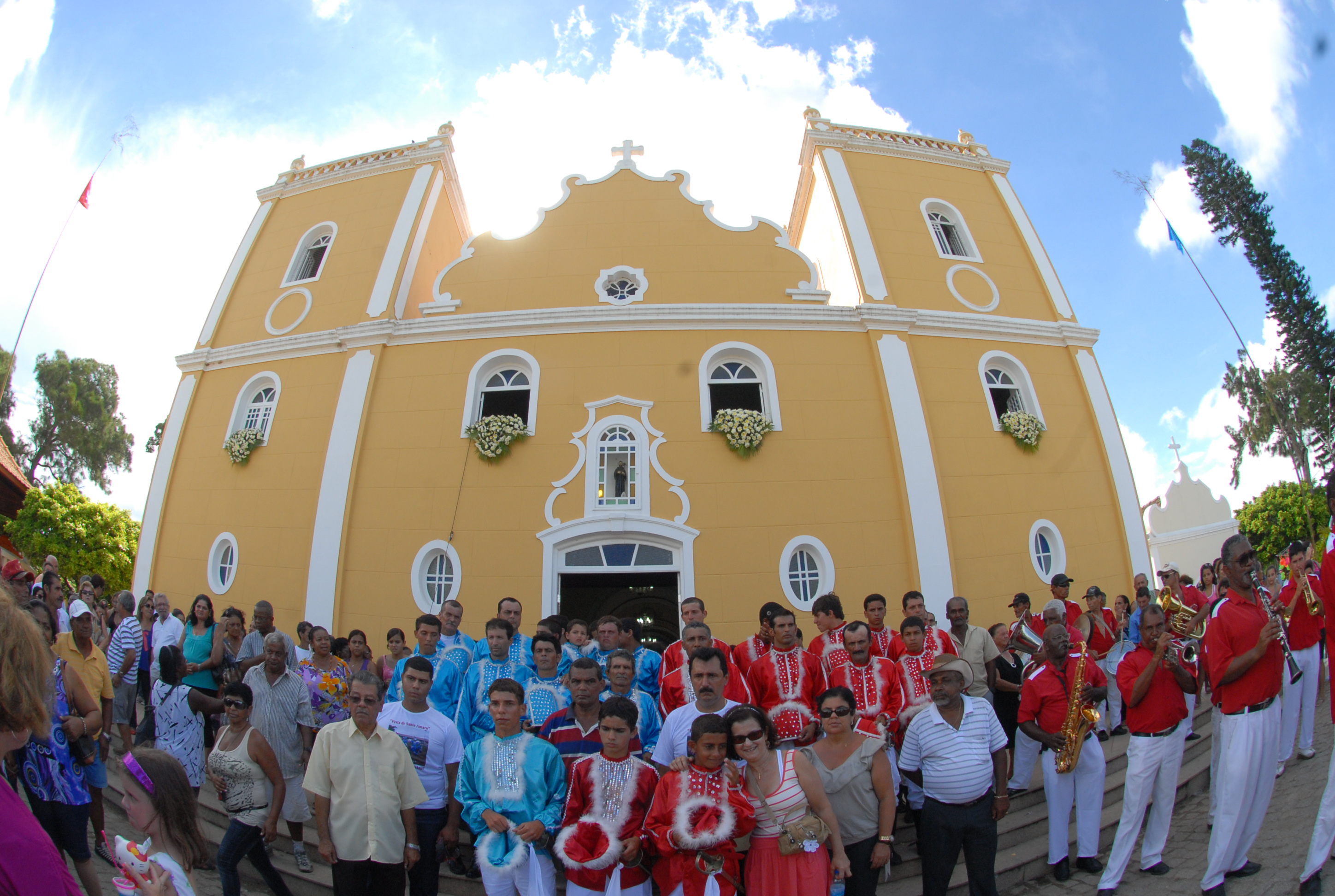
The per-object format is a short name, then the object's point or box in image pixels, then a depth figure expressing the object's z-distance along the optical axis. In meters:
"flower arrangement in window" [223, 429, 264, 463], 10.71
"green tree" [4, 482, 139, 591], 19.64
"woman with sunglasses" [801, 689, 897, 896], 3.68
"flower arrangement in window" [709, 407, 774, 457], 9.68
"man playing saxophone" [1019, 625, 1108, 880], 4.80
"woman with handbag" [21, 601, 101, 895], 3.77
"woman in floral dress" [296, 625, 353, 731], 5.88
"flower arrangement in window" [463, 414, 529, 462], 9.80
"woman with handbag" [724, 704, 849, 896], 3.26
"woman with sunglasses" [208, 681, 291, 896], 3.92
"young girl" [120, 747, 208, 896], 2.33
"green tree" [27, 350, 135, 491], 26.86
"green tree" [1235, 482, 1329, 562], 24.89
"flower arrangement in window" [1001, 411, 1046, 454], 10.32
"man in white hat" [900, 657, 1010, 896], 3.83
